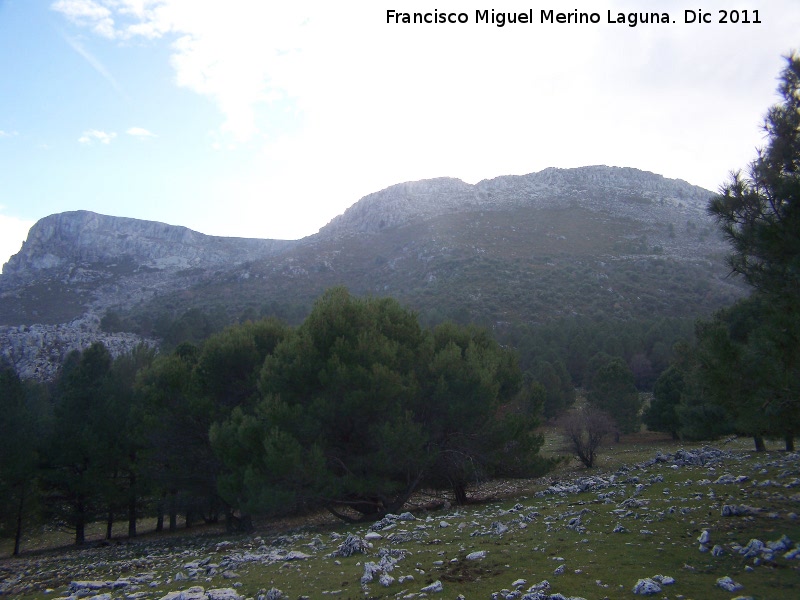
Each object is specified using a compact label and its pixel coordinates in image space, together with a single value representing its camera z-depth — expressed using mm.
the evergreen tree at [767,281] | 8203
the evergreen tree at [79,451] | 24611
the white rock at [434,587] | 7227
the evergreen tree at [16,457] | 22859
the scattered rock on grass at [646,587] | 6184
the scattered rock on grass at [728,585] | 6048
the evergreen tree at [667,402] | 34406
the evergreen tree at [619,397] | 37312
